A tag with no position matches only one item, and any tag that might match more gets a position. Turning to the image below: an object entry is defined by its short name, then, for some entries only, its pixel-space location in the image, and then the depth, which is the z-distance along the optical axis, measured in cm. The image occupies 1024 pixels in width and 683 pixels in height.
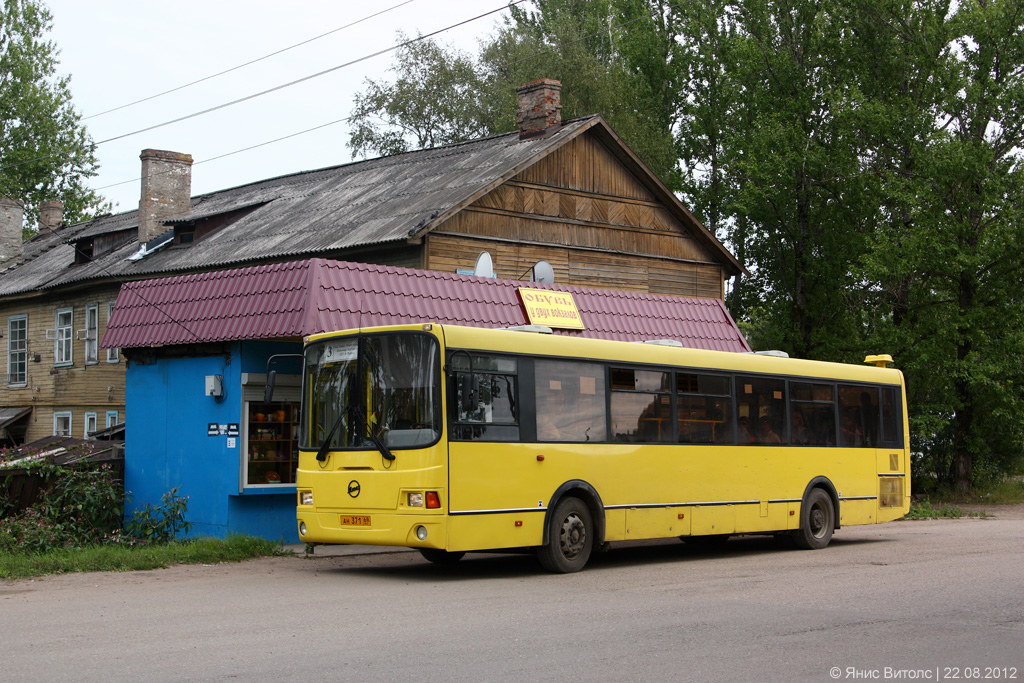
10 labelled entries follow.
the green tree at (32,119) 5088
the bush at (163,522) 1566
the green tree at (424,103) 4950
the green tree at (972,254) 2809
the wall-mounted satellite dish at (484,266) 2259
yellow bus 1173
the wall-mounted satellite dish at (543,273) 2431
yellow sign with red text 1862
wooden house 2314
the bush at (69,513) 1435
